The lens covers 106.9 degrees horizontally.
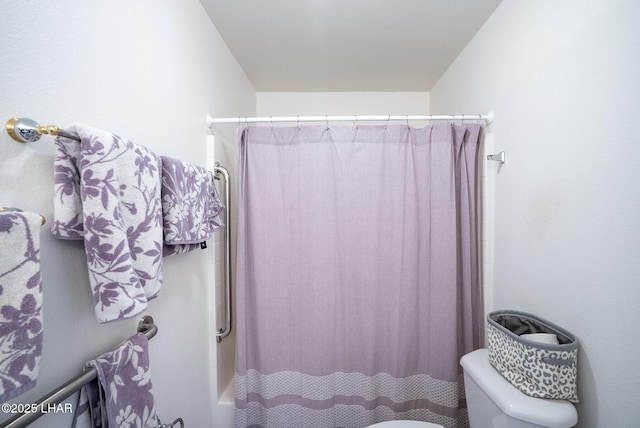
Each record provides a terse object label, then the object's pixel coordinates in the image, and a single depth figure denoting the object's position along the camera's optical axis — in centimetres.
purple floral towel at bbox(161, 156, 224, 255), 78
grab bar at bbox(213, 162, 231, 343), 132
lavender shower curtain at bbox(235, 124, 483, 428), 125
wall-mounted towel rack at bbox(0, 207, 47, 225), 41
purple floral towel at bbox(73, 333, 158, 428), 60
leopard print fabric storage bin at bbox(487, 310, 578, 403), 75
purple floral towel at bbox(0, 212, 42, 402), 37
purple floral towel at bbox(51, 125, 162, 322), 50
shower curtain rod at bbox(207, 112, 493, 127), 120
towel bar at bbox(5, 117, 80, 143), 45
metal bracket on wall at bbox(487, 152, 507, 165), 115
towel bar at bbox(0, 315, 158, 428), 43
